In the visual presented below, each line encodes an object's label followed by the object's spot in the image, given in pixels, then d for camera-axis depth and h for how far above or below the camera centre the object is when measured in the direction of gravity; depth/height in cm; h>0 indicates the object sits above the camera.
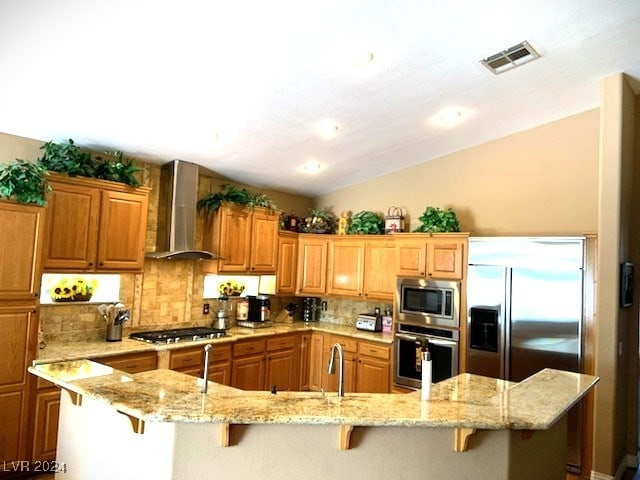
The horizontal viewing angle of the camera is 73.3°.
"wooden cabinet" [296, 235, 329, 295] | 584 +4
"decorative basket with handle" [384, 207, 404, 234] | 545 +63
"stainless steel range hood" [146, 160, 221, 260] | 455 +55
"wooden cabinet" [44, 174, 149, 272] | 362 +29
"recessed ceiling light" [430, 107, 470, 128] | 403 +152
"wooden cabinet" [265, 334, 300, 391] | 513 -118
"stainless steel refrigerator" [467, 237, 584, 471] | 382 -27
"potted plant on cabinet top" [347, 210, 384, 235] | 559 +62
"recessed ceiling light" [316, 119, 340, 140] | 404 +136
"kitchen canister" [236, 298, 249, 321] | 545 -56
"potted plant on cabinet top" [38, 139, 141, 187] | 369 +84
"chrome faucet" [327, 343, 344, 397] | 197 -48
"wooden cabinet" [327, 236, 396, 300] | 532 +4
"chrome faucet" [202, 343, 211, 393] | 210 -52
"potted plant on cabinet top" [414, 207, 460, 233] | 477 +59
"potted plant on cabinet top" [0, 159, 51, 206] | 312 +53
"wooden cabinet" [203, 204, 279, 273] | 496 +32
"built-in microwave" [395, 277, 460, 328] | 453 -31
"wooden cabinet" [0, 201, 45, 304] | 312 +3
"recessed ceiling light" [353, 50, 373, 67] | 293 +147
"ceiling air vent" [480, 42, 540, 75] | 307 +162
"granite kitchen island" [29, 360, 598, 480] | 180 -74
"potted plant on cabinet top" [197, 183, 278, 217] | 496 +77
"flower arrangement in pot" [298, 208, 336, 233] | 600 +64
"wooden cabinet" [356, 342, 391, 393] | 498 -115
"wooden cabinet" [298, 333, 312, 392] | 553 -120
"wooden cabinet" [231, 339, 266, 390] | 473 -113
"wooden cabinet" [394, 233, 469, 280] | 455 +20
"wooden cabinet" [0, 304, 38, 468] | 310 -90
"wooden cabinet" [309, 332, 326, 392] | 550 -118
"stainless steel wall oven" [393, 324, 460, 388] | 450 -86
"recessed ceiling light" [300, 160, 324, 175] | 510 +122
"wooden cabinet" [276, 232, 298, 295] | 569 +6
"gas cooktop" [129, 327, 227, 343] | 421 -75
